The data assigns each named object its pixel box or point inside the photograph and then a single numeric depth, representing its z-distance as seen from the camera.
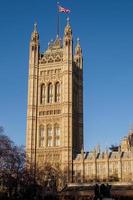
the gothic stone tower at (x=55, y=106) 124.38
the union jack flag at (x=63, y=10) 123.18
